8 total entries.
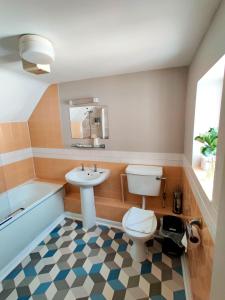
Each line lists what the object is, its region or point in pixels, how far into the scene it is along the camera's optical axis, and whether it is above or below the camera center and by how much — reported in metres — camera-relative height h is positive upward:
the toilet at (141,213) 1.71 -1.09
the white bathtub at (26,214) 1.80 -1.21
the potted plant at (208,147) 1.26 -0.22
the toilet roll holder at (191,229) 1.15 -0.80
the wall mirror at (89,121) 2.34 +0.02
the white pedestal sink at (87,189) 2.24 -0.91
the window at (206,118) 1.31 +0.00
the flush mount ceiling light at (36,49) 1.12 +0.53
